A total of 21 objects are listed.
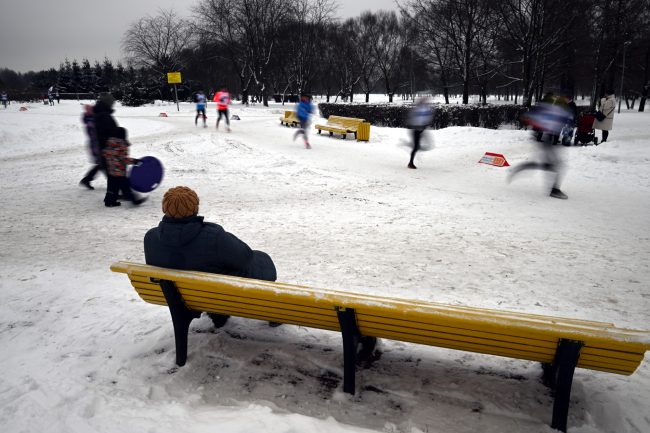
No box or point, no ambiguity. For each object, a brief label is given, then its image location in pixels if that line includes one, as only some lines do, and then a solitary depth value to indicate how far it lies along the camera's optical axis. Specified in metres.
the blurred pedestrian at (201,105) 19.00
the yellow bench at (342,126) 17.17
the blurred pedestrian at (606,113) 14.27
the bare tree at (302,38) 39.50
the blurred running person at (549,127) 7.64
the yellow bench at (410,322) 2.22
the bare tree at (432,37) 29.91
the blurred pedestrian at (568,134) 14.01
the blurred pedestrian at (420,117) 10.75
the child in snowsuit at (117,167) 7.29
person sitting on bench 2.79
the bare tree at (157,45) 50.62
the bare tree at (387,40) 50.50
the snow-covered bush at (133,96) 41.34
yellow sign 30.08
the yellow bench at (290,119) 20.33
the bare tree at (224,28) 39.25
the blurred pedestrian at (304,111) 13.80
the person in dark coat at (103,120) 7.16
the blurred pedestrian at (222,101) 16.58
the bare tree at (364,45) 50.50
